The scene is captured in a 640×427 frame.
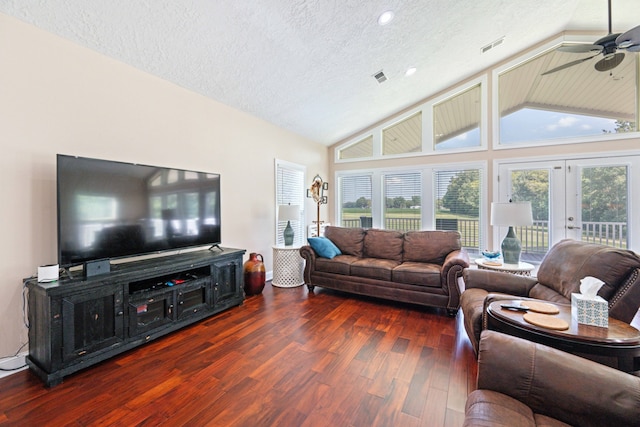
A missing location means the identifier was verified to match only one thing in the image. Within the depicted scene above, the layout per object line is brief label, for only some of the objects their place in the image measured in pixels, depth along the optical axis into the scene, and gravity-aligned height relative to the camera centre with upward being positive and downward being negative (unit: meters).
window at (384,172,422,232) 5.49 +0.20
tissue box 1.59 -0.60
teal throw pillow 4.20 -0.56
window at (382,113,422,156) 5.51 +1.54
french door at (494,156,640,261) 3.97 +0.19
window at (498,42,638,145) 4.05 +1.76
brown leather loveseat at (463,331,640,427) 1.04 -0.74
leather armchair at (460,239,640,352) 1.76 -0.58
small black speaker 2.26 -0.47
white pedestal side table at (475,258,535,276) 3.22 -0.69
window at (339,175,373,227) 6.08 +0.24
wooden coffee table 1.43 -0.71
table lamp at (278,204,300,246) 4.35 -0.01
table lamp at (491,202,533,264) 3.20 -0.11
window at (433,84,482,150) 5.00 +1.71
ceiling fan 2.53 +1.79
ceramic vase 3.95 -0.96
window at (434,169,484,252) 4.95 +0.14
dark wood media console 2.01 -0.85
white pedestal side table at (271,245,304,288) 4.39 -0.89
